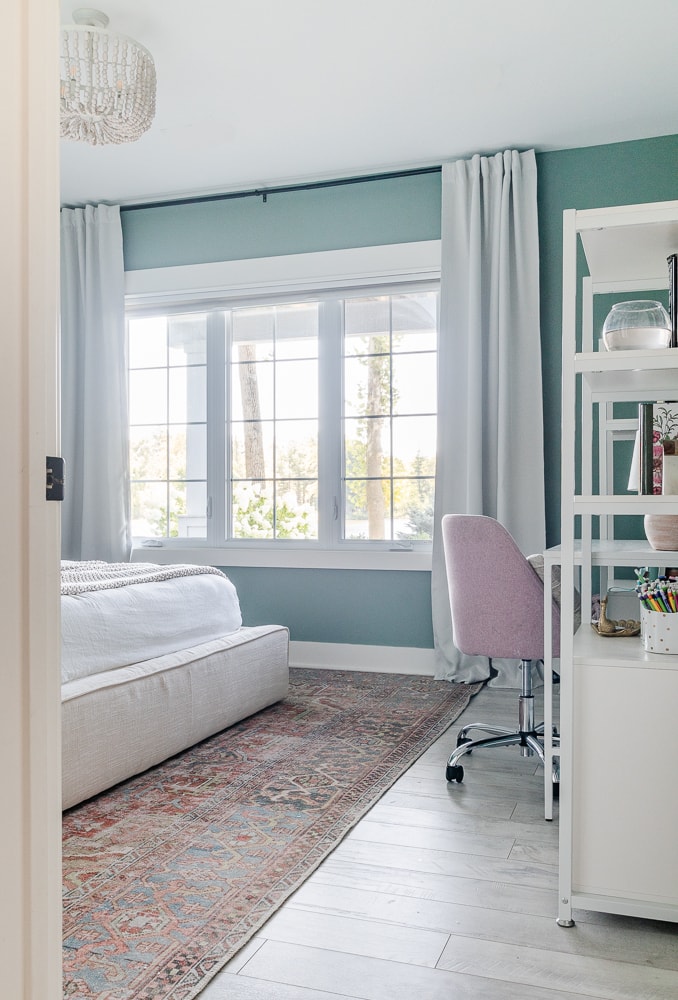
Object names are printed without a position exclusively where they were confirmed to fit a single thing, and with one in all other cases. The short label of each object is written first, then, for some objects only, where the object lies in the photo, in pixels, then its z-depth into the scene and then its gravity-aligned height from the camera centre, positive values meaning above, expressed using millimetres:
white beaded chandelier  2855 +1381
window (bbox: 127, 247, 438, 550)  4625 +317
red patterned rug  1666 -972
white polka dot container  1855 -354
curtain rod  4457 +1595
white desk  2160 -235
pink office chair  2709 -420
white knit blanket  2895 -383
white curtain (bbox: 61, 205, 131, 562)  4934 +528
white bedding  2656 -522
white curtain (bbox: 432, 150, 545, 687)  4168 +559
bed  2516 -671
